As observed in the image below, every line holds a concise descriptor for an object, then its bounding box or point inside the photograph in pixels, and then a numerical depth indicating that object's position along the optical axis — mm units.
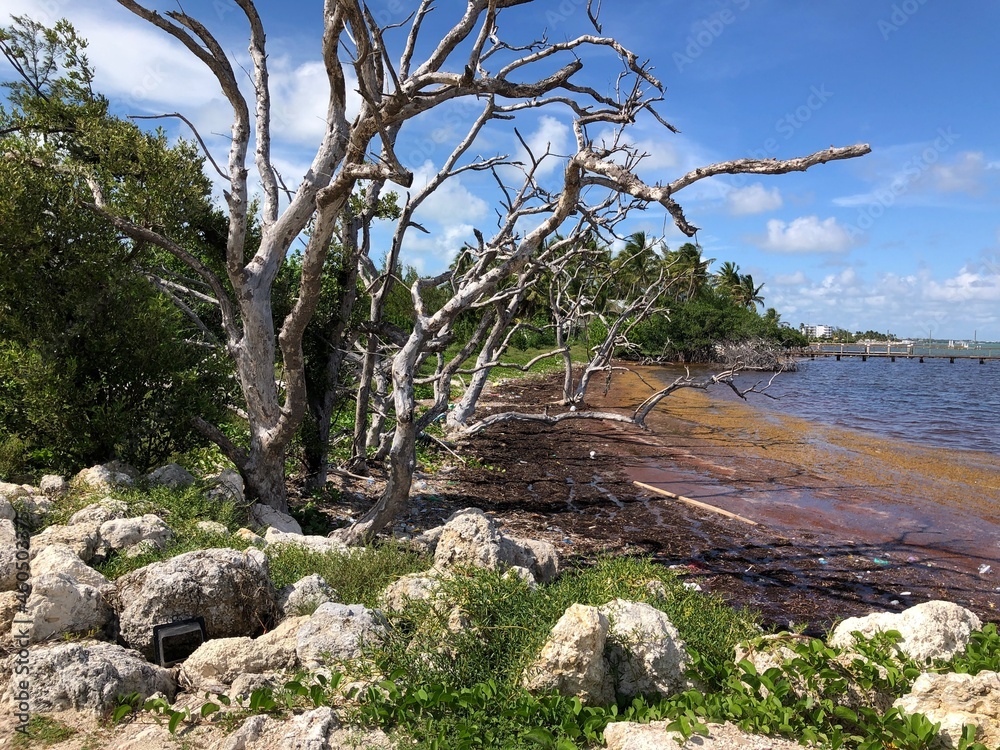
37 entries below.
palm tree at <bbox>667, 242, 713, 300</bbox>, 52375
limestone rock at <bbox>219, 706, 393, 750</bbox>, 2949
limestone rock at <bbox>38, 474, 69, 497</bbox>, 5796
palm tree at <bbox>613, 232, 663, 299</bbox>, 51000
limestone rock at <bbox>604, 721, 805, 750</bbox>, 2938
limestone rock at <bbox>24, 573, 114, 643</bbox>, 3658
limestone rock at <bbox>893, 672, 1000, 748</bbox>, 2930
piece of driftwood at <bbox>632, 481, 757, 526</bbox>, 10508
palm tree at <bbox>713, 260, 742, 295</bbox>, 71938
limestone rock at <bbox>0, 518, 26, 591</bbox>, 4023
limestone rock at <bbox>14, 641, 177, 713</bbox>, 3154
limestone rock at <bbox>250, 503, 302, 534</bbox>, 7113
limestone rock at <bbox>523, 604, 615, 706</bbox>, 3404
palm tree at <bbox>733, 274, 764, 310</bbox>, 71938
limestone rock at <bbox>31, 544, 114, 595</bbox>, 4004
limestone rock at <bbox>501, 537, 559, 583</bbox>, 5699
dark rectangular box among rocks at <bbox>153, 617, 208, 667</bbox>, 3731
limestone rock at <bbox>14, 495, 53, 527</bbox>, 5062
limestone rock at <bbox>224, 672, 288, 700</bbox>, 3359
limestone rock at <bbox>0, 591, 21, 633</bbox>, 3736
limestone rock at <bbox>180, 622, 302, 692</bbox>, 3598
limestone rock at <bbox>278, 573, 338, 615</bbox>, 4293
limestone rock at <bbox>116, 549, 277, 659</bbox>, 3869
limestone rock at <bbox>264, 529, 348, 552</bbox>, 5887
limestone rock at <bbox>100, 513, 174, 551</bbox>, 4812
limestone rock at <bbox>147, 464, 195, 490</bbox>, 6547
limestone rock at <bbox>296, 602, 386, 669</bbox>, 3627
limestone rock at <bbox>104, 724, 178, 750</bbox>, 2959
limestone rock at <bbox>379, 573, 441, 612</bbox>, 4282
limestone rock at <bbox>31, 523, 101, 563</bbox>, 4578
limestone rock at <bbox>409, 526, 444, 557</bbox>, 6640
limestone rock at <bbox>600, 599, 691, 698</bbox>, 3668
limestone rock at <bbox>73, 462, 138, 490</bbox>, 6004
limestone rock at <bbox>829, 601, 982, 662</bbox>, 3663
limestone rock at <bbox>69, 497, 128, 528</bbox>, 5014
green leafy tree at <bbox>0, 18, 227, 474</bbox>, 6238
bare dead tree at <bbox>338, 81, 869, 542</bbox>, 4695
